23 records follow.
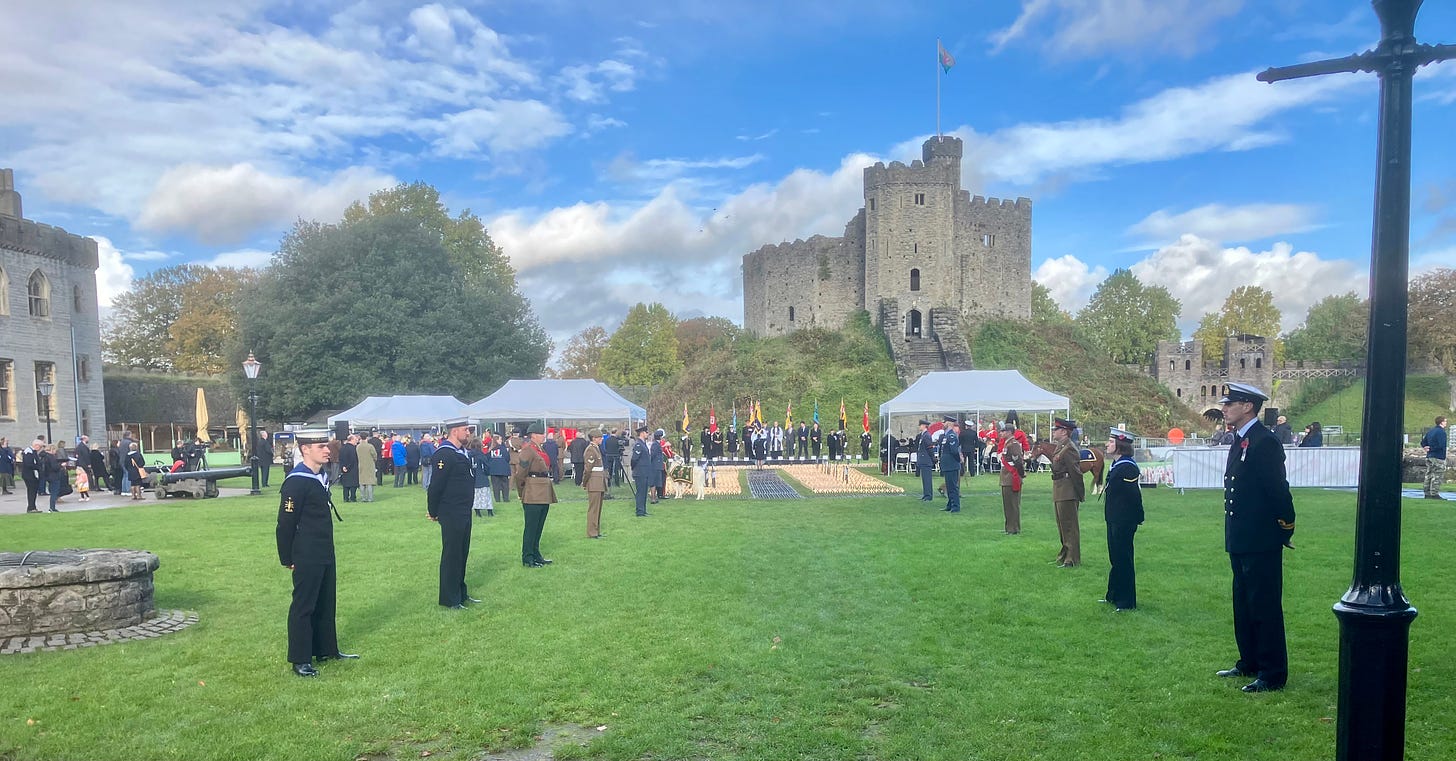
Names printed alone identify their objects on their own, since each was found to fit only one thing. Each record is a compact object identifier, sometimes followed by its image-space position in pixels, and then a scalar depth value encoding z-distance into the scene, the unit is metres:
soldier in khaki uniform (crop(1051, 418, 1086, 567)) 10.47
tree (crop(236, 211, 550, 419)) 40.25
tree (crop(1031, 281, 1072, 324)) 81.25
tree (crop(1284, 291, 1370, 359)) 73.19
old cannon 22.12
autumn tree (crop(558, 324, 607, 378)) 90.62
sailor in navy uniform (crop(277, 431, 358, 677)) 6.72
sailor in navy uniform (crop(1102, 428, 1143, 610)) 8.38
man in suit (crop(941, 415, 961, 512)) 16.61
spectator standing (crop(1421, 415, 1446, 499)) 17.91
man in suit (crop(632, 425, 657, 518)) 17.00
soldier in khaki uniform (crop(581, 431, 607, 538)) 13.57
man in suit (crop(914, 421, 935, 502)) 18.67
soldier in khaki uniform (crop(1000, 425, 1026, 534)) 12.84
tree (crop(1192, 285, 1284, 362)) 79.75
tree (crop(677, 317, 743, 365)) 90.57
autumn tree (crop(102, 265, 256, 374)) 60.50
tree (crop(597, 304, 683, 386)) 77.44
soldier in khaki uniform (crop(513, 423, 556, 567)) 11.33
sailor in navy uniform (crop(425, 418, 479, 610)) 8.95
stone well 7.54
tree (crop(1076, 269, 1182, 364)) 77.38
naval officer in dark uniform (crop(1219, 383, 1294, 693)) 5.98
